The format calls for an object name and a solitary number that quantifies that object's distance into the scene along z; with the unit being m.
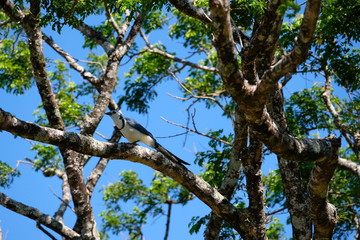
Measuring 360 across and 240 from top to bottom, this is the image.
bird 13.17
